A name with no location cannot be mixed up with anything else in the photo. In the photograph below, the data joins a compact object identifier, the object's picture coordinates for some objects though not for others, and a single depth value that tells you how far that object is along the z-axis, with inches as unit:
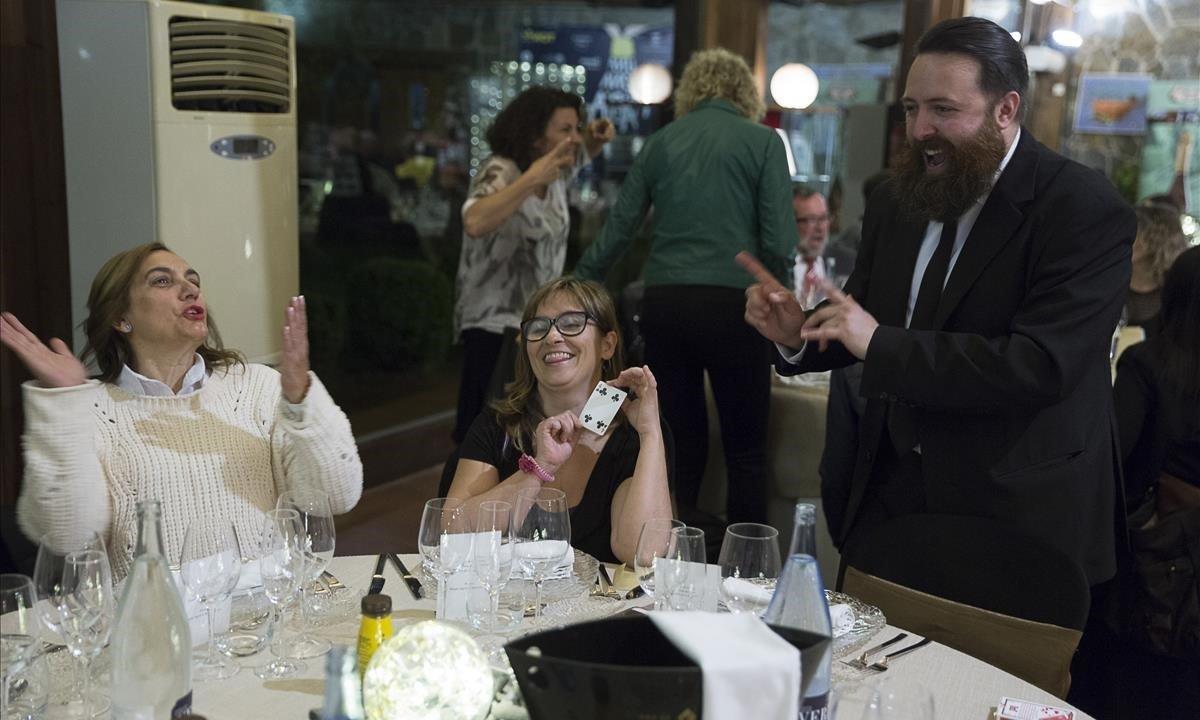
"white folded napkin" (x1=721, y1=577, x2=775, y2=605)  72.2
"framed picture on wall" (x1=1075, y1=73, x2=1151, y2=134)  282.7
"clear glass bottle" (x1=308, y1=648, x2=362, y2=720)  45.2
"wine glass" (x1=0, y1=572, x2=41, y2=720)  57.7
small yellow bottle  57.4
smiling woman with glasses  96.4
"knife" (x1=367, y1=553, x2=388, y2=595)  78.6
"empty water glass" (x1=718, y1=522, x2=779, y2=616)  72.0
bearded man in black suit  92.1
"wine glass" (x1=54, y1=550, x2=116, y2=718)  62.8
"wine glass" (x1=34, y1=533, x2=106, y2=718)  63.0
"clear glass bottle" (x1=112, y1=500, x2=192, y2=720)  58.4
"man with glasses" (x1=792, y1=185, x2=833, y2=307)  213.8
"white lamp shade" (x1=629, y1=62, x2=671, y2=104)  277.4
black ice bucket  47.9
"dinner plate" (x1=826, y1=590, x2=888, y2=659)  73.2
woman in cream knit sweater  84.6
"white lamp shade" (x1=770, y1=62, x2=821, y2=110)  293.0
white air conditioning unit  138.7
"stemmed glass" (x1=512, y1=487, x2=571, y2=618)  75.0
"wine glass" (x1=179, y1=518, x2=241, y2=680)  66.7
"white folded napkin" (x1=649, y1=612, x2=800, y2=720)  48.5
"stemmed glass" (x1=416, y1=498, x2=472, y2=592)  72.2
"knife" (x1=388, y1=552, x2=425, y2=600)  79.1
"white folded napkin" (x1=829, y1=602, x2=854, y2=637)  74.9
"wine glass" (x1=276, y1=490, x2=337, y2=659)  70.7
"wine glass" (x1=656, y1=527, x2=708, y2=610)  70.7
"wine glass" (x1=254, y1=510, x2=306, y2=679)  68.4
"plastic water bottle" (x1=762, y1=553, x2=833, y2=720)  63.7
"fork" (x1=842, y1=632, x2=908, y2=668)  71.1
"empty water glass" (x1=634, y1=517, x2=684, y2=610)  74.2
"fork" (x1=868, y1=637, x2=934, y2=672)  70.9
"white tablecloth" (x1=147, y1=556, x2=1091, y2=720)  62.9
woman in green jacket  166.9
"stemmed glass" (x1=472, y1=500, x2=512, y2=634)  70.7
